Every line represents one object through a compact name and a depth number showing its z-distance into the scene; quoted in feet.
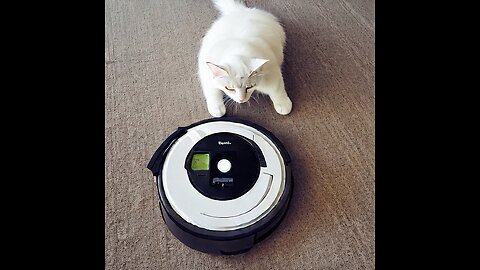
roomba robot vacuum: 3.29
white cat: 3.68
